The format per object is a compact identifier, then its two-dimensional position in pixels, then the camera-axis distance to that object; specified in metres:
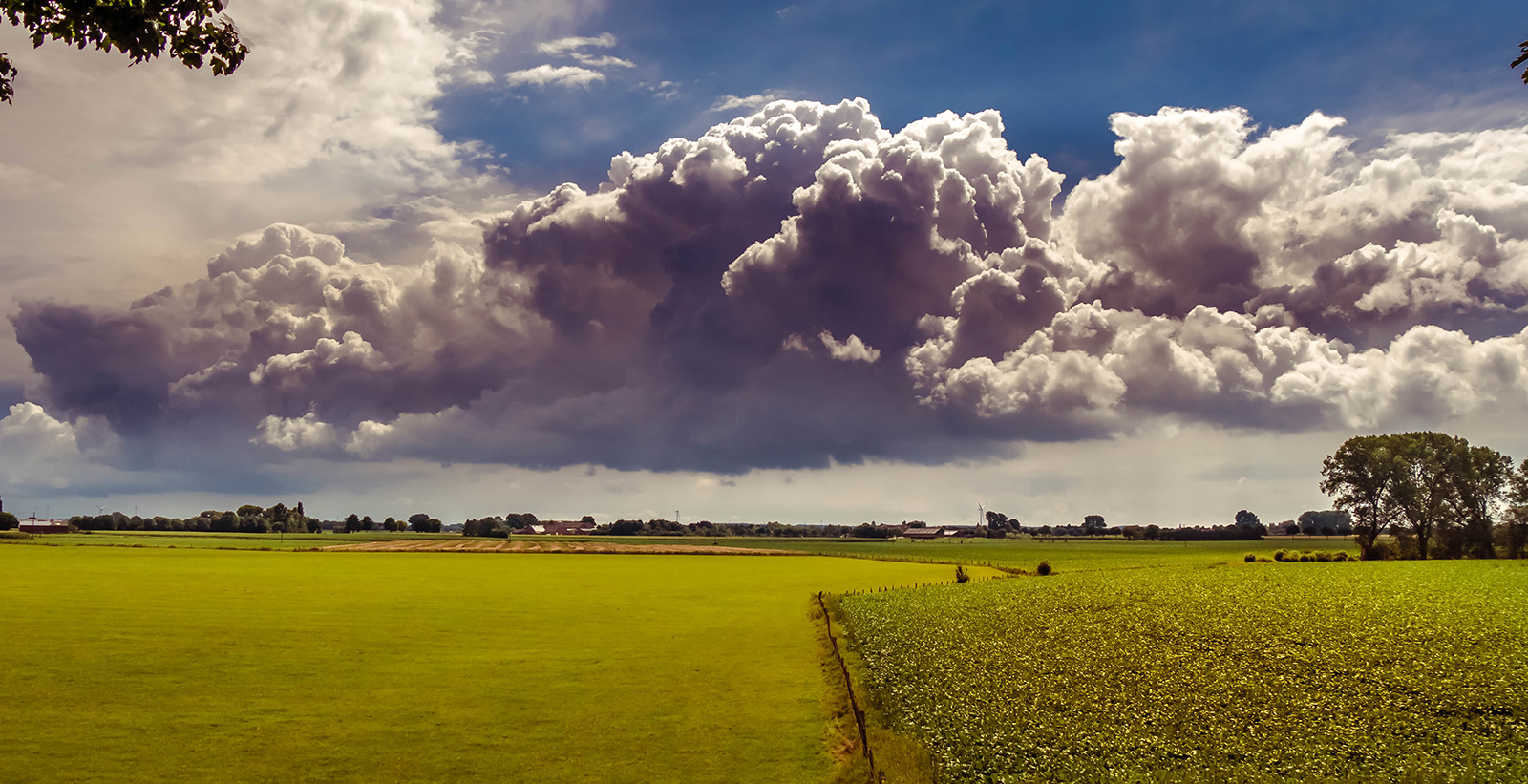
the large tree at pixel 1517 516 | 132.00
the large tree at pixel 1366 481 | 145.25
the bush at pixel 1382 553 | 142.00
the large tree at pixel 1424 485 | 140.25
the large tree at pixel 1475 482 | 137.25
